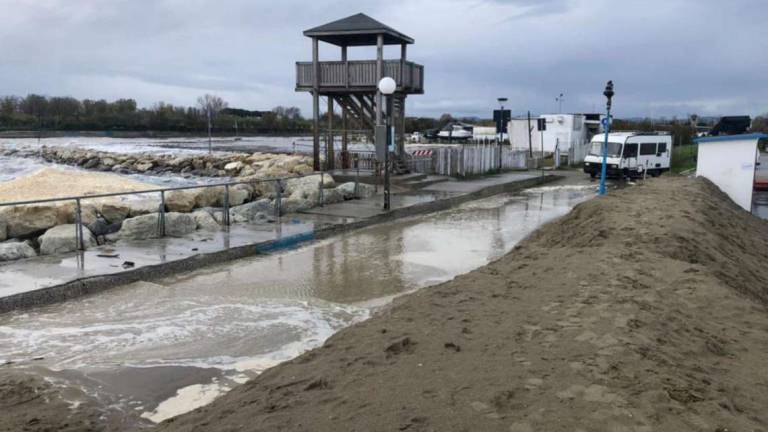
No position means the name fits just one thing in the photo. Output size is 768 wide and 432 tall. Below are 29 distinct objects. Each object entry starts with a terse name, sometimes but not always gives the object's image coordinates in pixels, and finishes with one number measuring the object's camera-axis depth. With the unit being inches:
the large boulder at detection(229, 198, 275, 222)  628.0
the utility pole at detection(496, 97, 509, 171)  1389.1
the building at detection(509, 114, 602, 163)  2018.9
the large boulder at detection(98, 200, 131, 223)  607.4
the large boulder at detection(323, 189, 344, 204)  751.7
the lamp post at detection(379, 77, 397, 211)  681.0
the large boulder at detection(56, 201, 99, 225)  577.6
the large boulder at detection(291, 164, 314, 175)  1268.5
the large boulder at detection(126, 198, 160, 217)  629.3
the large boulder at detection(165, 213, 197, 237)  530.6
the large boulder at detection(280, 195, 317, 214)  684.7
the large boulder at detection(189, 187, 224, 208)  789.0
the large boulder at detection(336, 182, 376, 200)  792.9
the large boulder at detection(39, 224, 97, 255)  450.6
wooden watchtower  1003.9
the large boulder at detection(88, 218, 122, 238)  507.5
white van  1256.2
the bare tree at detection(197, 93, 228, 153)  4744.6
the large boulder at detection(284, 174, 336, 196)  777.6
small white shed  789.9
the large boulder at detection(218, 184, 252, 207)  836.2
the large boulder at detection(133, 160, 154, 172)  1670.6
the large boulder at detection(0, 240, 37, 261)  426.6
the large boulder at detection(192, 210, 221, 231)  568.1
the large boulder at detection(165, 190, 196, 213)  712.4
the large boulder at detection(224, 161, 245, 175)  1504.7
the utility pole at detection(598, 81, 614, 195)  880.3
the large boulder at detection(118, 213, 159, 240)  506.9
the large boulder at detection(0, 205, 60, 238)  533.0
